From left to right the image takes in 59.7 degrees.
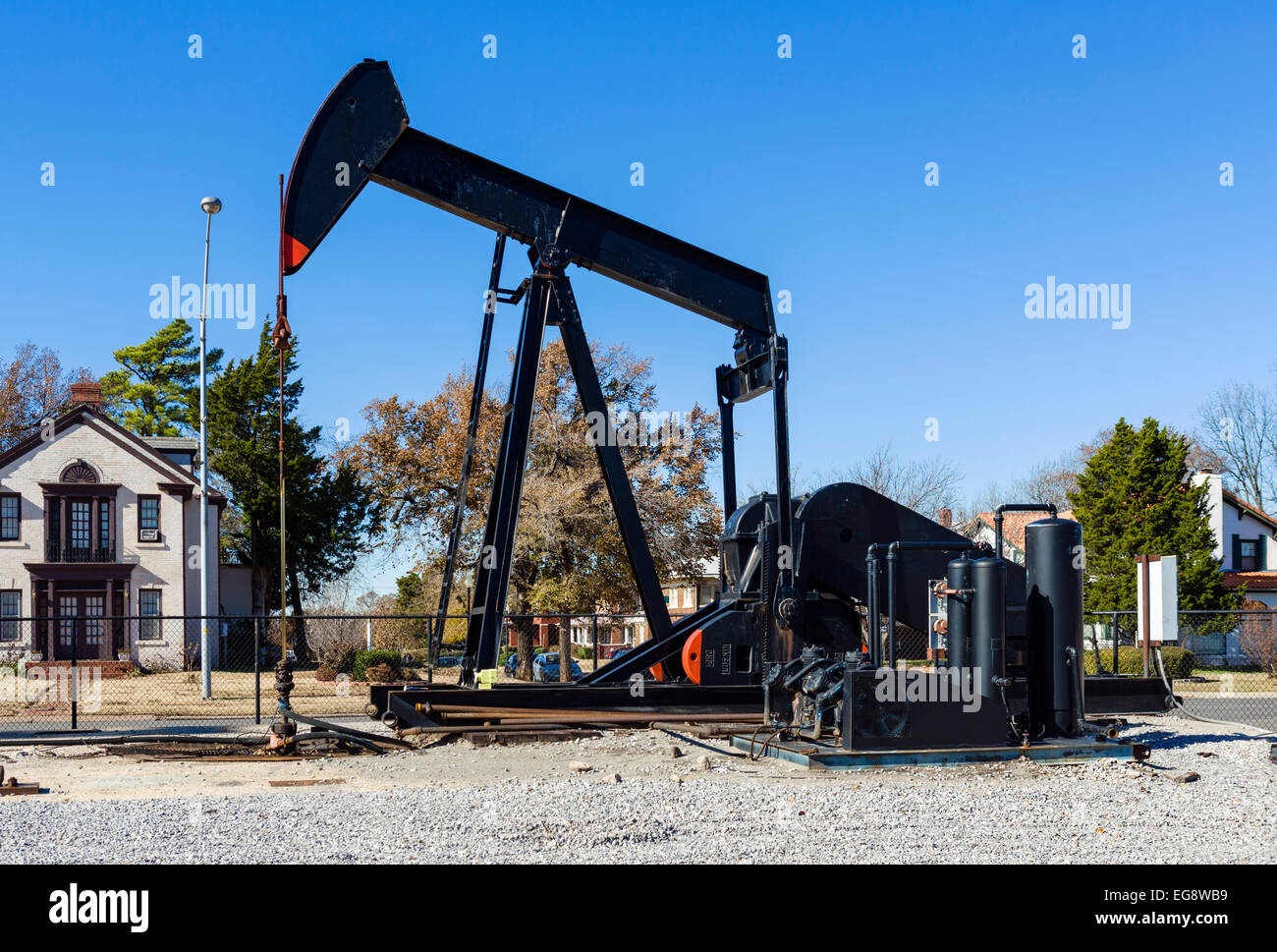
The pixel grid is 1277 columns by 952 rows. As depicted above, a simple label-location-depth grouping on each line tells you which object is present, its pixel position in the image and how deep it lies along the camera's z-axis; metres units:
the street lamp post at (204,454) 20.25
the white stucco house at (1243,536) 39.69
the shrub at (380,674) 19.31
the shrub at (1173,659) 21.72
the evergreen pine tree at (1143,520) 31.89
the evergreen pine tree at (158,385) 51.38
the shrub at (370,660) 22.09
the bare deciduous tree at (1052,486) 54.81
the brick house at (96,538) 32.06
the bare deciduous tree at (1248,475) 50.88
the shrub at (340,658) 23.70
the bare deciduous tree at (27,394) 45.72
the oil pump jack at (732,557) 8.90
